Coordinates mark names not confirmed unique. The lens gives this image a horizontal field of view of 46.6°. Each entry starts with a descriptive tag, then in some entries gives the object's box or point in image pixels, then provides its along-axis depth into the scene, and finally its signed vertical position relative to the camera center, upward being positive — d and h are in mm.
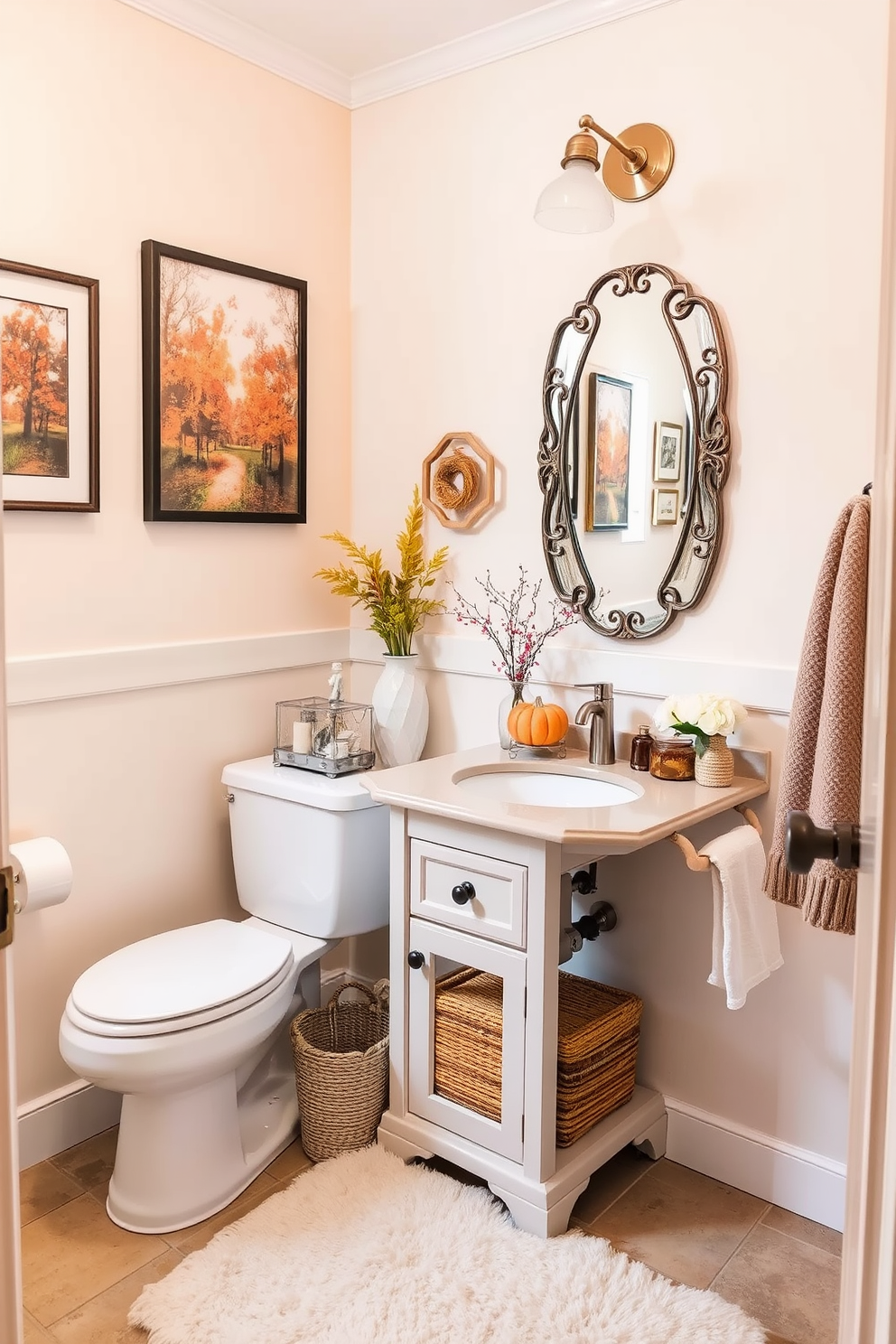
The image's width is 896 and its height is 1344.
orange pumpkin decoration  2230 -270
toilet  1896 -767
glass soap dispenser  2164 -314
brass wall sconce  1943 +820
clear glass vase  2340 -242
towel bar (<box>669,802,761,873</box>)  1802 -442
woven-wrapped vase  2023 -318
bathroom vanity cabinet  1848 -639
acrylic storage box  2414 -328
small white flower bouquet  1971 -217
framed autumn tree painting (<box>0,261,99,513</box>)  2021 +412
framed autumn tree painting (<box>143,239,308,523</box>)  2293 +483
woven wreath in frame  2477 +286
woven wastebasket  2166 -1041
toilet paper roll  1948 -521
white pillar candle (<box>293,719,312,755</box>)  2441 -330
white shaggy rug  1688 -1174
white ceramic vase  2537 -277
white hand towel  1822 -565
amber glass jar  2084 -317
